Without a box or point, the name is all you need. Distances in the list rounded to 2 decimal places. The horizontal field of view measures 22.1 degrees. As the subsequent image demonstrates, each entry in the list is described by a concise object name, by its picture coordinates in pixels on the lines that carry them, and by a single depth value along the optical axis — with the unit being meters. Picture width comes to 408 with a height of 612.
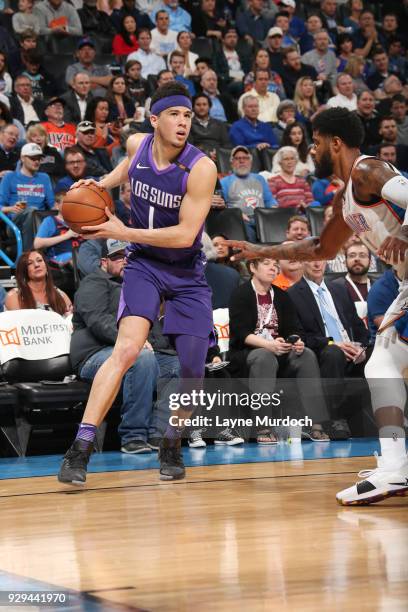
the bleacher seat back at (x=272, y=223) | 10.49
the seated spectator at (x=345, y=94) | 14.49
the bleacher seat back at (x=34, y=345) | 7.68
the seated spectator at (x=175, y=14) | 14.94
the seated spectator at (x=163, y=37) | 14.26
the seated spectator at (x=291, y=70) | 14.95
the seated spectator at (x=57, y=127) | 11.54
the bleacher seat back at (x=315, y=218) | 10.82
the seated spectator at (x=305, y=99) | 14.14
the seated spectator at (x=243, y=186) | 11.13
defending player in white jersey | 4.81
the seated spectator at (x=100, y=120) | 11.65
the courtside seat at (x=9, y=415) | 7.40
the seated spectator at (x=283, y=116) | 13.46
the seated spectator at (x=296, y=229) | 9.21
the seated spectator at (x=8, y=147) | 10.42
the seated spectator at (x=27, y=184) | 9.94
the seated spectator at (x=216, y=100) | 13.31
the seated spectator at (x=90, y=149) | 10.83
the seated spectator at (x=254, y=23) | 15.75
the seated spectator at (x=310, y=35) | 16.34
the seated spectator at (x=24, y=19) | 13.24
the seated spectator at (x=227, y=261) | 9.02
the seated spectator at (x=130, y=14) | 14.27
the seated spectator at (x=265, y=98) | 13.65
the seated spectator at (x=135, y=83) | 12.75
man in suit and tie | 8.35
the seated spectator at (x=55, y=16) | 13.59
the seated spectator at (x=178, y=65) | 13.32
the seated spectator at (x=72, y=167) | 9.91
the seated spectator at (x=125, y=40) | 14.02
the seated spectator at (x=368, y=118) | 14.04
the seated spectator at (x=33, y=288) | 8.05
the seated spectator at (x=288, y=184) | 11.62
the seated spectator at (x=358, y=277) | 9.20
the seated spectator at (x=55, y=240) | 9.18
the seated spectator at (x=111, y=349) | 7.35
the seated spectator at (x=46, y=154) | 10.59
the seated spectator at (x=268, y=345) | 8.04
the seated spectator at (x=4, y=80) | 11.86
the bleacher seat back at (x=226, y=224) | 10.30
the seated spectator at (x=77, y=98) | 12.09
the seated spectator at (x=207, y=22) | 15.35
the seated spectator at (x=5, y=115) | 10.84
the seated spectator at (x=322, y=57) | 15.81
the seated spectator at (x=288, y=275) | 9.18
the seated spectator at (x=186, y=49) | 13.87
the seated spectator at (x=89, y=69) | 12.81
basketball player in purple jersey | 5.56
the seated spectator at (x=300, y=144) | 12.34
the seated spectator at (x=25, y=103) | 11.71
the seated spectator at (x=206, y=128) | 12.42
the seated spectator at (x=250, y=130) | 12.82
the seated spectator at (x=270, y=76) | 14.06
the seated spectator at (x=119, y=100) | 12.30
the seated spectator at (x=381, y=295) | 8.02
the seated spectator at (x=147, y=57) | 13.62
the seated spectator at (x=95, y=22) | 14.28
